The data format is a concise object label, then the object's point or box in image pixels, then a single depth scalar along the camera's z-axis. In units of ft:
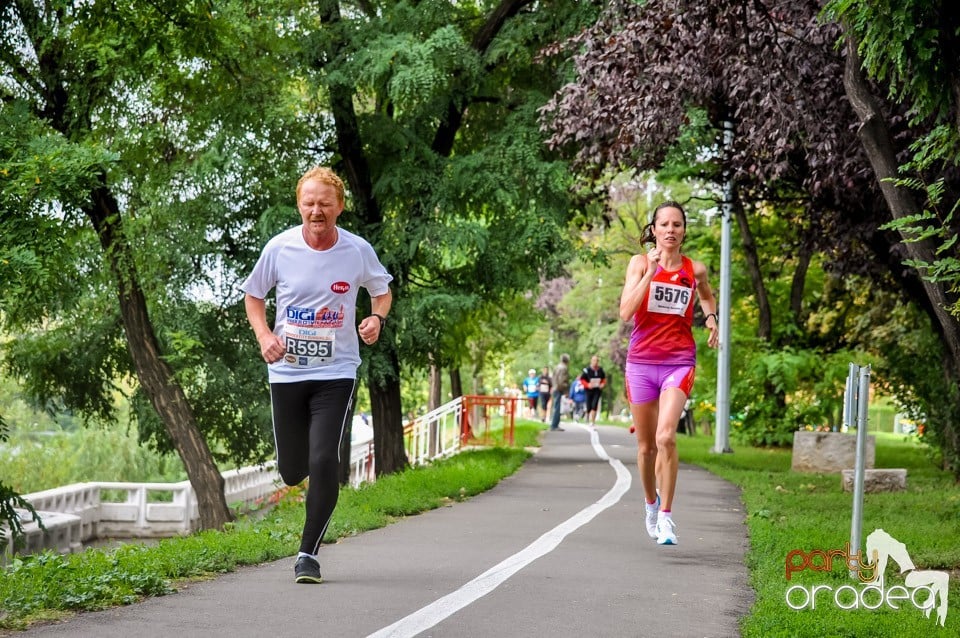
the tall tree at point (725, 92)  41.27
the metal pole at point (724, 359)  85.56
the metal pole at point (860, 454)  24.49
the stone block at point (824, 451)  68.33
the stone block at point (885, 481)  54.44
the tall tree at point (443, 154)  58.85
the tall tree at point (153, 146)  48.44
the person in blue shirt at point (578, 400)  156.35
